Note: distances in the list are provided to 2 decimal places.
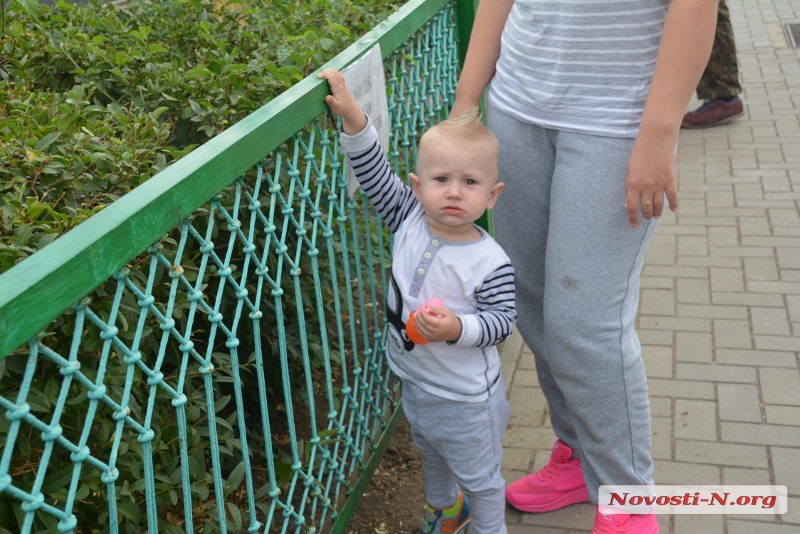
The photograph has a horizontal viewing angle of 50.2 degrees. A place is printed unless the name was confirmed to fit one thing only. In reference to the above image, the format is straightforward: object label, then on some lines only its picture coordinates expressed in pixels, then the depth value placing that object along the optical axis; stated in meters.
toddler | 2.10
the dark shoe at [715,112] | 5.93
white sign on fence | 2.25
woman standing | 1.92
